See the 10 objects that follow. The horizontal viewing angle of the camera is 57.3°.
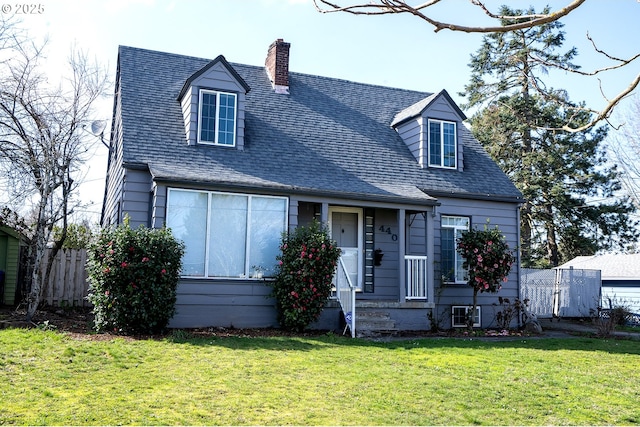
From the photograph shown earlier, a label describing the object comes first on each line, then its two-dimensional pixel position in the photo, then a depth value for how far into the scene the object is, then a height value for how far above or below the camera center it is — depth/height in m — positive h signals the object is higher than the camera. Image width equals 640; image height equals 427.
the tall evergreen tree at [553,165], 25.89 +5.57
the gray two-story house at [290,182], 11.59 +2.28
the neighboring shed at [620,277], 21.66 +0.55
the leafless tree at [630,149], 14.97 +3.77
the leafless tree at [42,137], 11.92 +3.03
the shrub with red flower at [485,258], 12.77 +0.68
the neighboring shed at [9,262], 14.31 +0.46
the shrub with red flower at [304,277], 11.13 +0.17
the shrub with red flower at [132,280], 9.74 +0.05
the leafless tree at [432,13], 4.04 +1.92
